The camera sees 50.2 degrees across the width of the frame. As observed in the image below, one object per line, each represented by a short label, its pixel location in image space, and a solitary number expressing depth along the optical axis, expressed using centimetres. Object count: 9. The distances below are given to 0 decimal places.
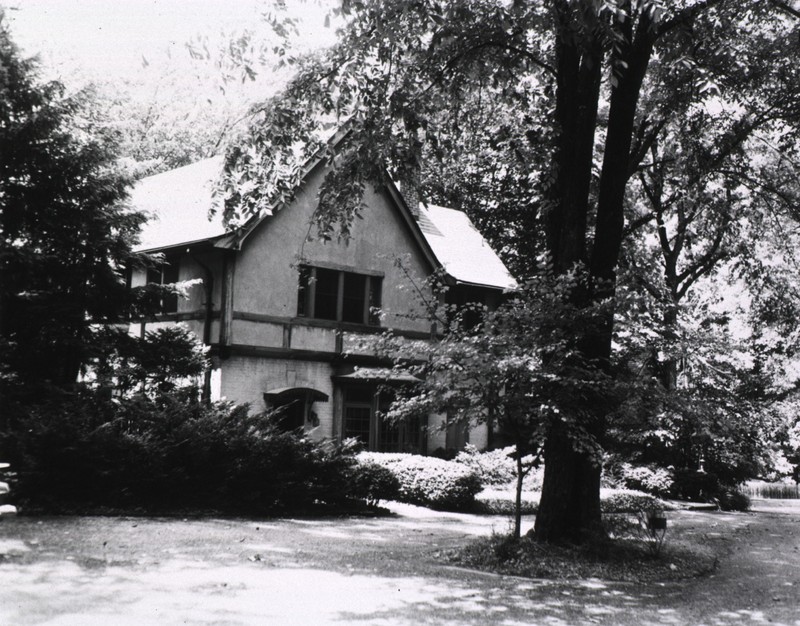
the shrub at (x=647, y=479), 2477
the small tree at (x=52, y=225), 1606
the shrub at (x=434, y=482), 1848
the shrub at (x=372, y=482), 1628
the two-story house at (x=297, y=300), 2198
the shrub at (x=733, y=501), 2441
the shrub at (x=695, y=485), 2491
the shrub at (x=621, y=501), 1986
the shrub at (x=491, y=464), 2305
